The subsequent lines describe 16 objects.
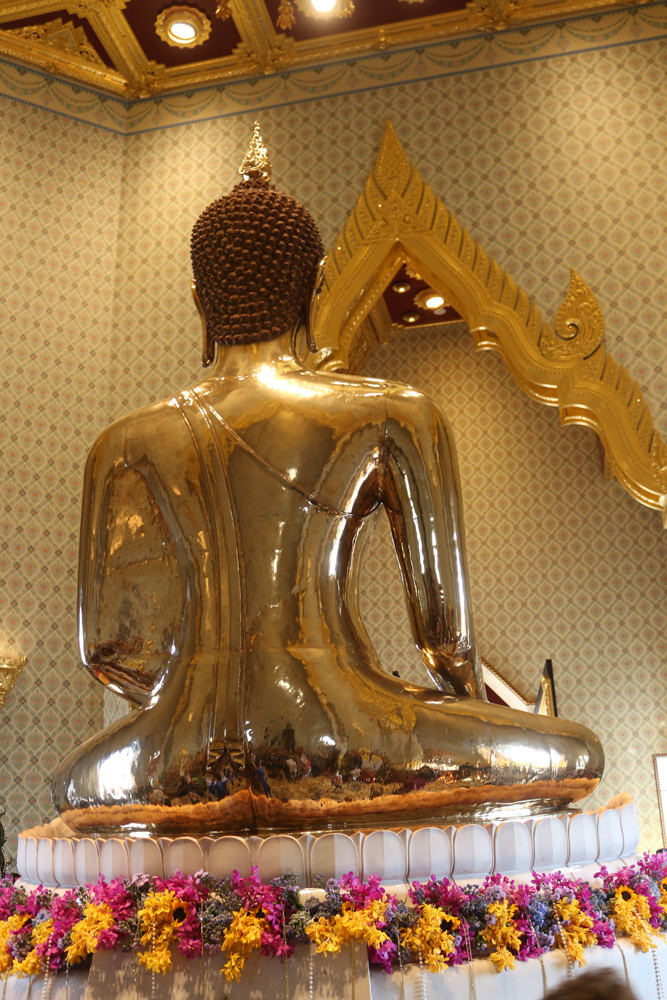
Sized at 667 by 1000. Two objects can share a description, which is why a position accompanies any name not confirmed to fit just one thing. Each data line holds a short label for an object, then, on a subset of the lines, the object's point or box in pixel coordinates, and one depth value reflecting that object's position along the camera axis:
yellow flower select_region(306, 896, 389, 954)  1.32
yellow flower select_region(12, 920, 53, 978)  1.49
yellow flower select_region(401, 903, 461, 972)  1.36
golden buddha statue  1.64
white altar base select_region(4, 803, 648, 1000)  1.37
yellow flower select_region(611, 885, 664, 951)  1.54
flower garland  1.36
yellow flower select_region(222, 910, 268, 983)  1.34
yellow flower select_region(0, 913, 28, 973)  1.58
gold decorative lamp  4.15
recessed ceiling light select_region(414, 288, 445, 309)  6.54
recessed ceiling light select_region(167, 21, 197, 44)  4.99
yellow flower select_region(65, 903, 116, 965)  1.41
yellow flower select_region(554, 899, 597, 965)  1.46
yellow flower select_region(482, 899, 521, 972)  1.42
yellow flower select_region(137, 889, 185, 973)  1.39
